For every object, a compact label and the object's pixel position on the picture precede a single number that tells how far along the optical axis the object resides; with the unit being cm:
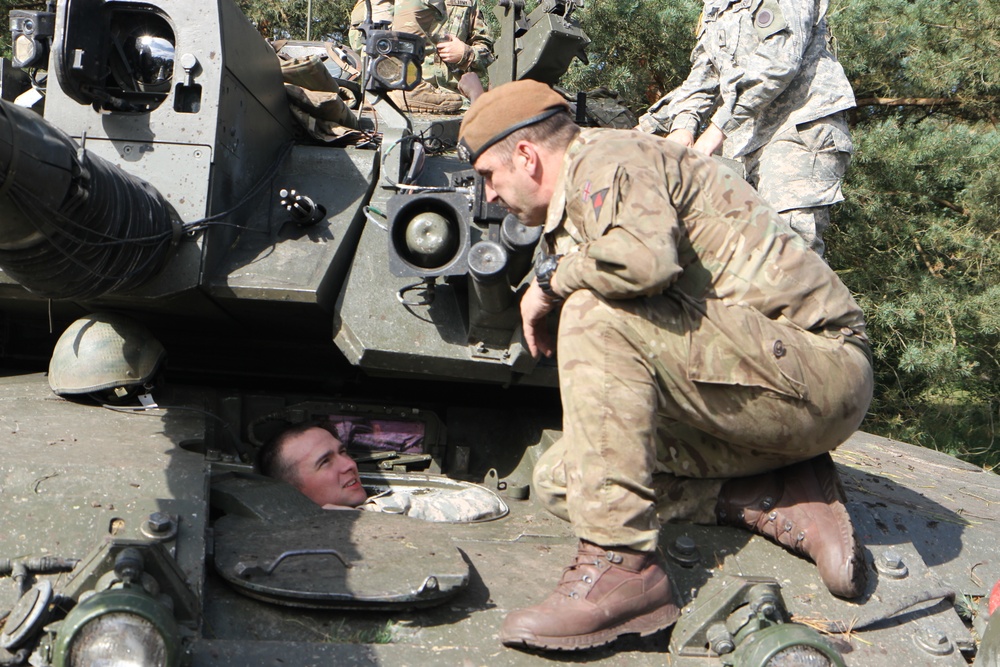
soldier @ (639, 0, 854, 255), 559
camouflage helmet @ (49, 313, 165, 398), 412
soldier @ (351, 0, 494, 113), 587
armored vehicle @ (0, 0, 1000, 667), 306
